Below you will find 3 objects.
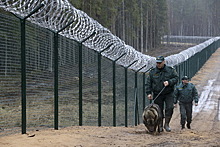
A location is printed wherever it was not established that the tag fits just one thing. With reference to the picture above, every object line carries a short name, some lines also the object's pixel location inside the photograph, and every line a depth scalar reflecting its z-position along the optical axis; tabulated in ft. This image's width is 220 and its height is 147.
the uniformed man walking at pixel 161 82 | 59.47
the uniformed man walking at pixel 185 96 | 78.23
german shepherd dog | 55.62
